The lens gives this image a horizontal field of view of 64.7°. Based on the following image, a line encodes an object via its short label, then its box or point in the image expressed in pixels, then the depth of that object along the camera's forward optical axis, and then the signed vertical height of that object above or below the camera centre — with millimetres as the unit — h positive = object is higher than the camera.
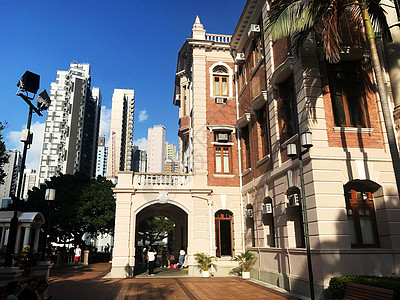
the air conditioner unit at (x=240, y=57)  19327 +10735
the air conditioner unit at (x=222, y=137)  19000 +5916
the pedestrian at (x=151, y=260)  17641 -1108
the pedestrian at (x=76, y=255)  22598 -986
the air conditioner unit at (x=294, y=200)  11397 +1328
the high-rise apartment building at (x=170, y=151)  157375 +42582
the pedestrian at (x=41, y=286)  7516 -1030
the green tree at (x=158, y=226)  49906 +2057
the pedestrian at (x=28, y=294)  6379 -1027
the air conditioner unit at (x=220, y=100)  19719 +8342
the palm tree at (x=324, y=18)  8867 +6442
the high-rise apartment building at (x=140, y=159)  134900 +33508
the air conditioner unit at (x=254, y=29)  16359 +10473
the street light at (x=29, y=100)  10245 +5031
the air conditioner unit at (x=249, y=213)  16359 +1264
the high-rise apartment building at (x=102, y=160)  133450 +32987
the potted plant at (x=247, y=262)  15305 -1116
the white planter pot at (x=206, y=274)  16156 -1732
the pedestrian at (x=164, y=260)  24388 -1551
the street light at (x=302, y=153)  8609 +2426
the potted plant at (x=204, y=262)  16141 -1147
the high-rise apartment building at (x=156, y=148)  138000 +39515
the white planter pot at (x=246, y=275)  15375 -1724
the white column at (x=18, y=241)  18656 +33
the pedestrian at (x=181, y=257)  21411 -1204
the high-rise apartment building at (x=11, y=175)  95812 +20550
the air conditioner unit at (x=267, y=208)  13805 +1262
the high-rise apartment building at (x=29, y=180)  117875 +22290
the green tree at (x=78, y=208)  27141 +2804
